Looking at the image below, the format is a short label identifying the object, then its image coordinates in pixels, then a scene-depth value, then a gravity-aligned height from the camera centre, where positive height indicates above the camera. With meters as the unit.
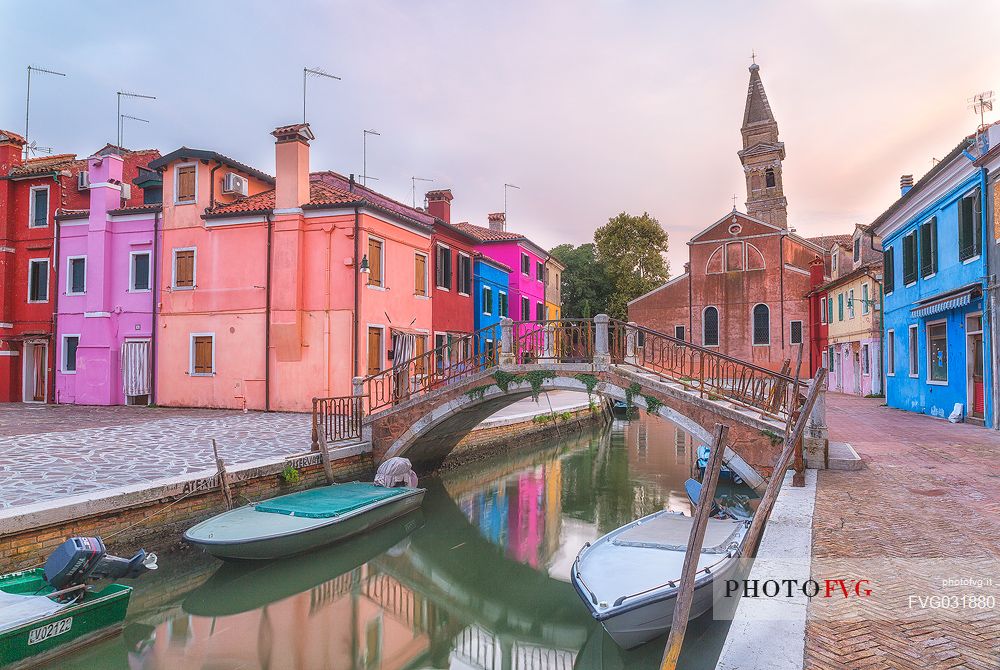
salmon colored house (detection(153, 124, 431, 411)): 17.80 +1.99
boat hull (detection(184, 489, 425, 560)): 8.24 -2.71
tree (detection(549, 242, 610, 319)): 45.81 +4.75
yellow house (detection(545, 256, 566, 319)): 36.25 +3.73
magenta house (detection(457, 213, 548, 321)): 30.59 +4.46
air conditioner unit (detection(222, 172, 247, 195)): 19.84 +5.31
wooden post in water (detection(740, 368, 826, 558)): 5.45 -1.25
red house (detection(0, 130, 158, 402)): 21.83 +3.03
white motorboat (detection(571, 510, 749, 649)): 6.06 -2.41
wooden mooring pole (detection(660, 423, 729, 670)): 4.07 -1.47
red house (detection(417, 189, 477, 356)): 21.77 +2.50
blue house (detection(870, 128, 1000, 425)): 12.78 +1.39
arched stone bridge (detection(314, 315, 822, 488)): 9.87 -0.83
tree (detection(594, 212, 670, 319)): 45.92 +7.25
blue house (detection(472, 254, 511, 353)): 25.69 +2.60
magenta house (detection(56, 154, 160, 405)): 20.09 +1.49
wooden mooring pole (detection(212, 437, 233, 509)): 9.31 -1.94
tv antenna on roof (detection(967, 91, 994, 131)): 14.85 +5.82
